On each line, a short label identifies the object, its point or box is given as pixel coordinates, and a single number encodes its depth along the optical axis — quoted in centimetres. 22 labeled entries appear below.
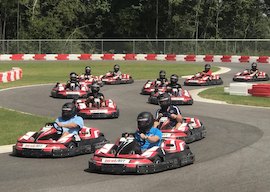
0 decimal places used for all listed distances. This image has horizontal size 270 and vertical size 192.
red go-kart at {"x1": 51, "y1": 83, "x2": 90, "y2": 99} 2356
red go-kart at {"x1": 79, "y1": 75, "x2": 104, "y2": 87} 2694
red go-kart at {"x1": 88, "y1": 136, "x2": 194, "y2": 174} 956
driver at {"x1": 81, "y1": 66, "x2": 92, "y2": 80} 2755
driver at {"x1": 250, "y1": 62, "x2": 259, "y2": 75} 3120
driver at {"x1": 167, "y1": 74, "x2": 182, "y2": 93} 2066
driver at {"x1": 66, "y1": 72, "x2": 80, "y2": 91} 2386
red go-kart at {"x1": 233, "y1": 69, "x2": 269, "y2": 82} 3105
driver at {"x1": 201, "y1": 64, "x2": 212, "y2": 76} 2894
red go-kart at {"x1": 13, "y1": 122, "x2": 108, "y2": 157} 1115
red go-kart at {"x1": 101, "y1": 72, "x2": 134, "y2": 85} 3023
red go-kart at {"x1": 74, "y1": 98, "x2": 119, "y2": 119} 1758
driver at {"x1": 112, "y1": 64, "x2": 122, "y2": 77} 3032
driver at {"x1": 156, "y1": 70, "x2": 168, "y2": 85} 2462
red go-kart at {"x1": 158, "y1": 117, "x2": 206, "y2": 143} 1284
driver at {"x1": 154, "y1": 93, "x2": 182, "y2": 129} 1255
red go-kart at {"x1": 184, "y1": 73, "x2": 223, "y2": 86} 2881
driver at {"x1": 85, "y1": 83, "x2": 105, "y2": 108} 1786
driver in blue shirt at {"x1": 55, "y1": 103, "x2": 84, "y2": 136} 1168
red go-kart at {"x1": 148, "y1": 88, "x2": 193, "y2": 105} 2095
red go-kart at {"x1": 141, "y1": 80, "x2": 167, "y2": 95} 2437
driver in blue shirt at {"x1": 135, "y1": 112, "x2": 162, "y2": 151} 1017
